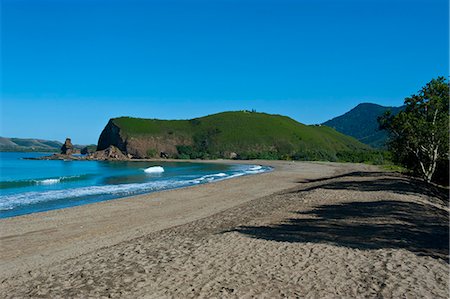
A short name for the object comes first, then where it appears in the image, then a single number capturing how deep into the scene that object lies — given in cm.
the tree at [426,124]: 2406
